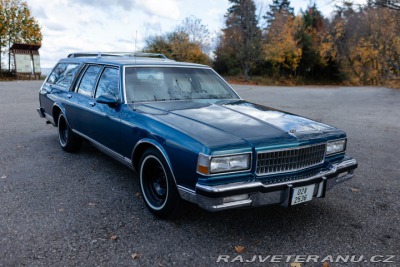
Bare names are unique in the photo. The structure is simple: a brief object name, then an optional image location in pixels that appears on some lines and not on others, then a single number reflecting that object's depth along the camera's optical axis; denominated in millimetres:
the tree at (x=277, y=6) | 61969
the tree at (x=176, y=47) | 32844
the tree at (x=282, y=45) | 34094
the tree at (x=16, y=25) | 24991
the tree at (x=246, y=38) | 31984
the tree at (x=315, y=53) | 37656
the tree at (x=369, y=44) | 28516
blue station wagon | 2762
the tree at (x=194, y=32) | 33969
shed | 24797
